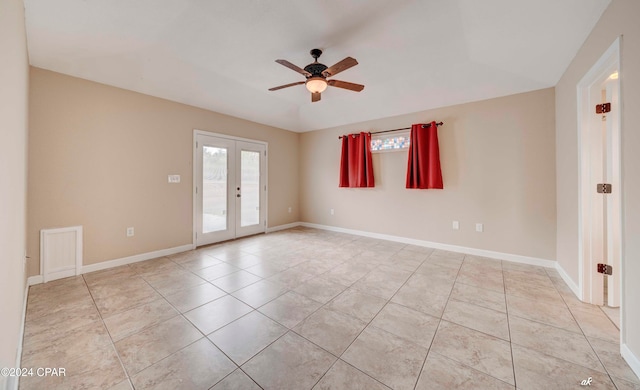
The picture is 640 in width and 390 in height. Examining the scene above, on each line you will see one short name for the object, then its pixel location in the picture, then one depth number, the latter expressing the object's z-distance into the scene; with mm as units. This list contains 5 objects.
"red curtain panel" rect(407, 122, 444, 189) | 4047
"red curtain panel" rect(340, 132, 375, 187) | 4883
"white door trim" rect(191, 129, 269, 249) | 4129
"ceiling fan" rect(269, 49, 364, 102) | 2545
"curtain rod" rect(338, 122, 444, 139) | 4039
